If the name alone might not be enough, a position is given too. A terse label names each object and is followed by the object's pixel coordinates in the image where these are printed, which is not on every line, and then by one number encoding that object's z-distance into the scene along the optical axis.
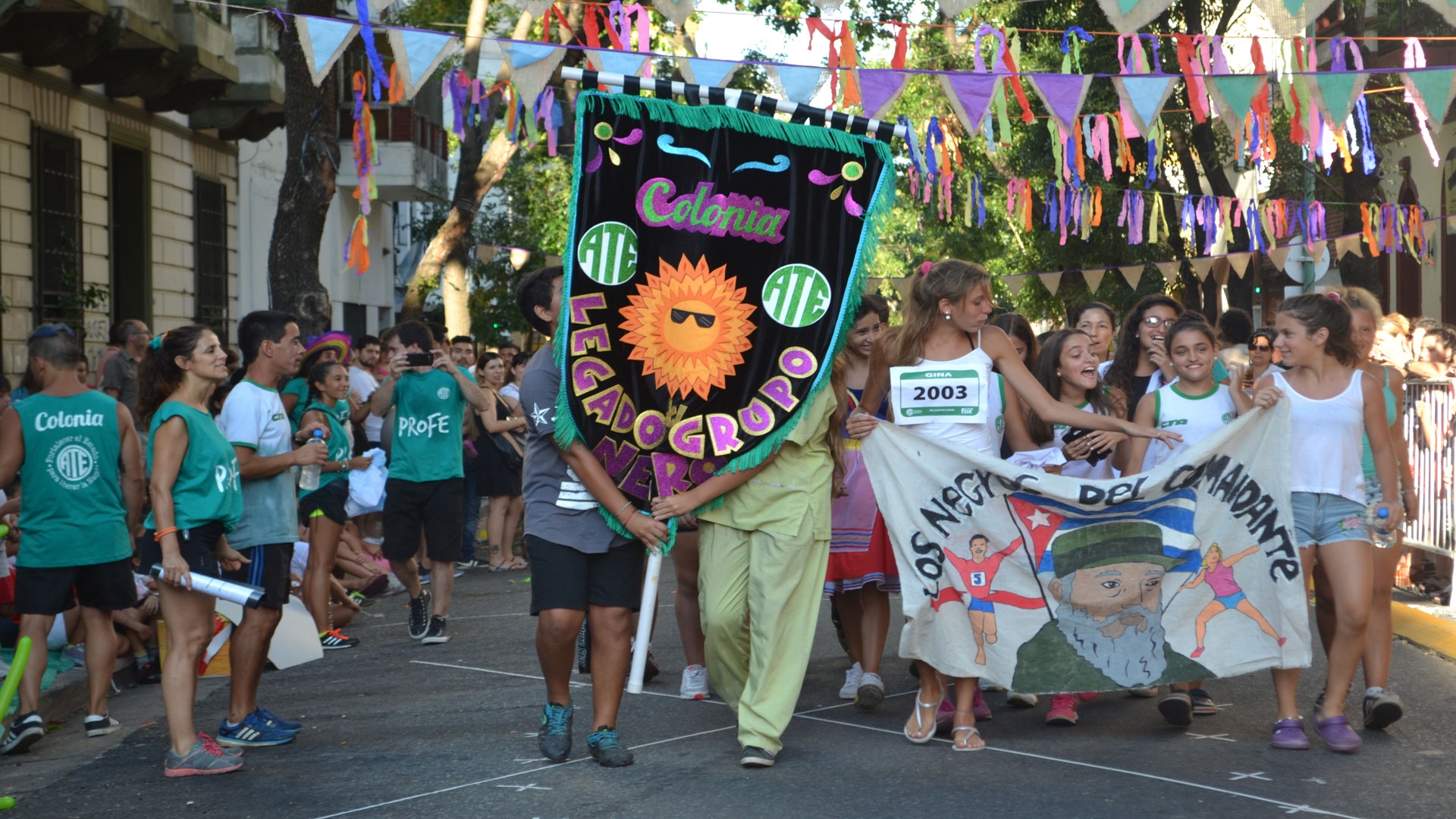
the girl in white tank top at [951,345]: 5.95
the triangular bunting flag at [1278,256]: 17.91
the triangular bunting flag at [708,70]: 9.57
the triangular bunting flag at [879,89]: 10.05
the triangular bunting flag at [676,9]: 8.12
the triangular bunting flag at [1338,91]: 9.07
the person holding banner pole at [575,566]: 5.55
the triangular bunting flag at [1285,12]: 7.75
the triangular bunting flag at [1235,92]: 9.41
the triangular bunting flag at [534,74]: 9.05
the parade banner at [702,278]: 5.71
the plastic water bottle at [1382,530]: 5.91
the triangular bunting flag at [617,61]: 9.28
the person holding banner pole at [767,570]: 5.59
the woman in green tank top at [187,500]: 5.72
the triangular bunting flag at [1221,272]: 19.17
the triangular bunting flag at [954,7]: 7.57
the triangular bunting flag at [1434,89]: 8.98
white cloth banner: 5.86
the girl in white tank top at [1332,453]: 5.82
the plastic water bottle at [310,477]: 6.90
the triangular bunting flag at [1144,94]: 9.49
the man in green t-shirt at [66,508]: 6.48
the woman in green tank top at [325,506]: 8.65
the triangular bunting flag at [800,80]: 9.62
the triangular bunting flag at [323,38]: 8.37
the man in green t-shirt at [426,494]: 9.09
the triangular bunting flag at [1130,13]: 7.76
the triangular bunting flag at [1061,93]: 10.01
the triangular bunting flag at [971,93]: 9.72
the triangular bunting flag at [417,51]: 8.71
